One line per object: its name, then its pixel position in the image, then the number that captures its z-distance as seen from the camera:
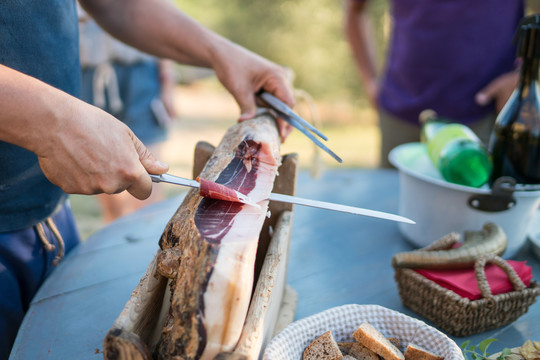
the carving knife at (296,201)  0.81
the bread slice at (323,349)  0.77
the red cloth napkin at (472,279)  0.95
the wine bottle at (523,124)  1.15
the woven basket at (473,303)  0.92
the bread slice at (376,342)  0.76
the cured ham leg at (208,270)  0.64
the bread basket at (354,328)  0.77
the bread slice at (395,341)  0.84
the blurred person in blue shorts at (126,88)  2.22
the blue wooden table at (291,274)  0.94
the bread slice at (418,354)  0.77
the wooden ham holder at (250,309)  0.62
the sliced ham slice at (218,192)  0.77
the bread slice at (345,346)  0.83
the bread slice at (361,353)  0.80
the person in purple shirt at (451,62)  2.04
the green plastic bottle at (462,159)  1.20
